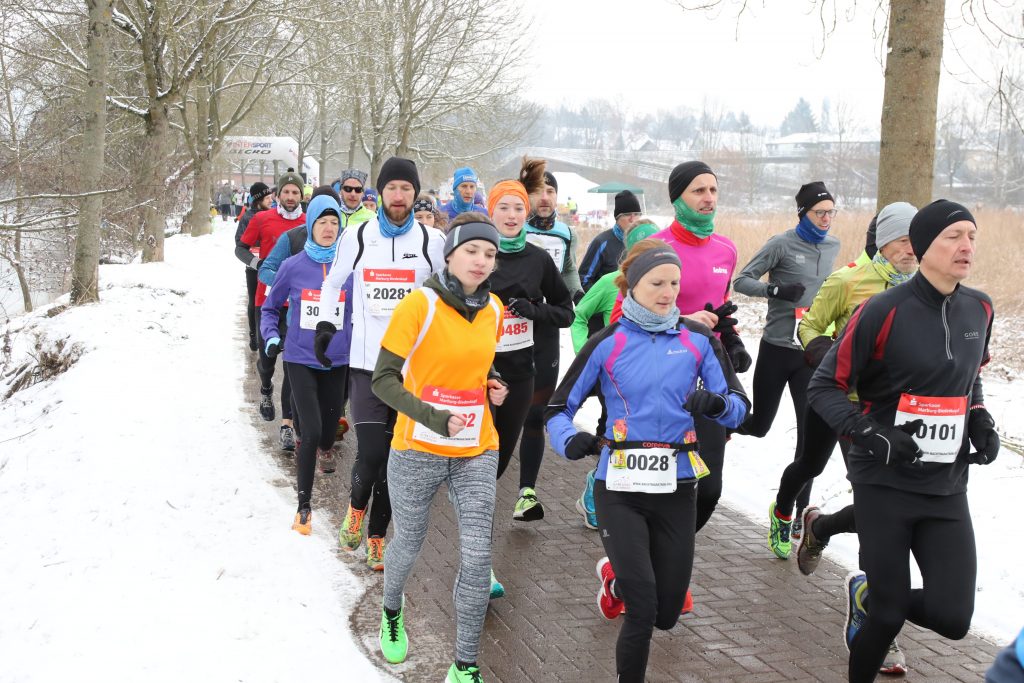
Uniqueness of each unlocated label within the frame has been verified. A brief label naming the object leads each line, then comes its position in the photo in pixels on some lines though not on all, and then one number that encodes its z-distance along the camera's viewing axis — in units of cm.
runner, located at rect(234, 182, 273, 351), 1082
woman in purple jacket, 634
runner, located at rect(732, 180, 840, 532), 618
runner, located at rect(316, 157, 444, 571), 543
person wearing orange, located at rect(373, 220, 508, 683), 427
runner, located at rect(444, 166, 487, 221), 924
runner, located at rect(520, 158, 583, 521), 641
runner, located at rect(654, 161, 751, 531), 538
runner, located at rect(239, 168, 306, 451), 902
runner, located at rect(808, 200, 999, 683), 386
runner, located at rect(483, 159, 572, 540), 582
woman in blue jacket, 410
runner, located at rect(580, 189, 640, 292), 877
